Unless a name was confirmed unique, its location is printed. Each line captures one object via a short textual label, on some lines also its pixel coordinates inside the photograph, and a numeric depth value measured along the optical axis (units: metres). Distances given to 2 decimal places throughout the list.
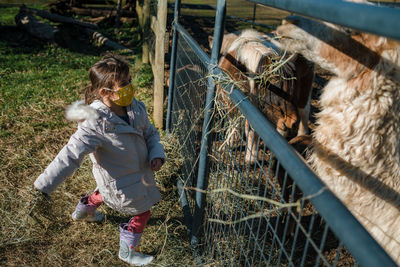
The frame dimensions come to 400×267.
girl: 2.32
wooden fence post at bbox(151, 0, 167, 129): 4.04
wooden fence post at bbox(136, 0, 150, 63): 6.34
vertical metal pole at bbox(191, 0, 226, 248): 2.14
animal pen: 0.85
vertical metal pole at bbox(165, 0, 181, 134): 4.09
